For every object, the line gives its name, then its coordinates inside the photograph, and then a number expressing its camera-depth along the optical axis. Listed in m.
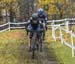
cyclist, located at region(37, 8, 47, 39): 17.60
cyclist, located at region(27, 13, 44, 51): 15.66
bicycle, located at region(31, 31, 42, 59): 15.28
